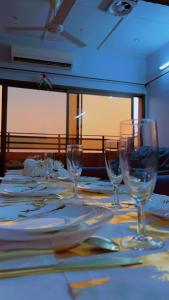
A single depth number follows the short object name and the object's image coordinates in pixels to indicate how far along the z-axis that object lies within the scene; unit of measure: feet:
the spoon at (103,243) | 1.22
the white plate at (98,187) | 3.22
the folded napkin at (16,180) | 4.36
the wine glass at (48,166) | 4.44
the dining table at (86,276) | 0.83
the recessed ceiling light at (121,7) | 11.39
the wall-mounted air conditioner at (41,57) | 15.67
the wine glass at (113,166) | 2.38
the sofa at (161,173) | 4.98
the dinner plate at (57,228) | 1.20
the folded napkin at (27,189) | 2.56
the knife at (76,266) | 0.96
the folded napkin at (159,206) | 1.91
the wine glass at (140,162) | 1.41
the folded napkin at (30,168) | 5.72
